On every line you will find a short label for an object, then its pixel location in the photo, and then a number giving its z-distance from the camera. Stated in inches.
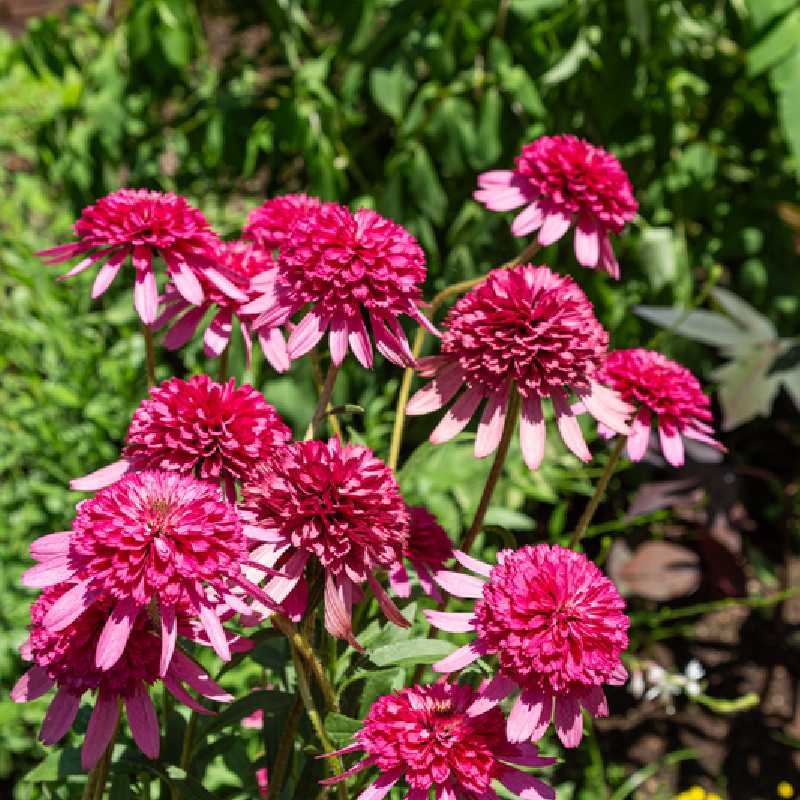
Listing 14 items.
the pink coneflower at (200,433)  28.1
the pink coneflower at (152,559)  23.6
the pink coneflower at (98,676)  26.5
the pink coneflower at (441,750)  26.8
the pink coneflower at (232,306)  33.5
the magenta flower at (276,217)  36.0
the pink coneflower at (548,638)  26.1
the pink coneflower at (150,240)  32.6
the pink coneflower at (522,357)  30.6
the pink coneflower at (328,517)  27.0
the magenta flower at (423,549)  34.6
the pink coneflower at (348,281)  29.3
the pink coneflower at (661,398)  35.1
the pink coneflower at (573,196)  36.0
